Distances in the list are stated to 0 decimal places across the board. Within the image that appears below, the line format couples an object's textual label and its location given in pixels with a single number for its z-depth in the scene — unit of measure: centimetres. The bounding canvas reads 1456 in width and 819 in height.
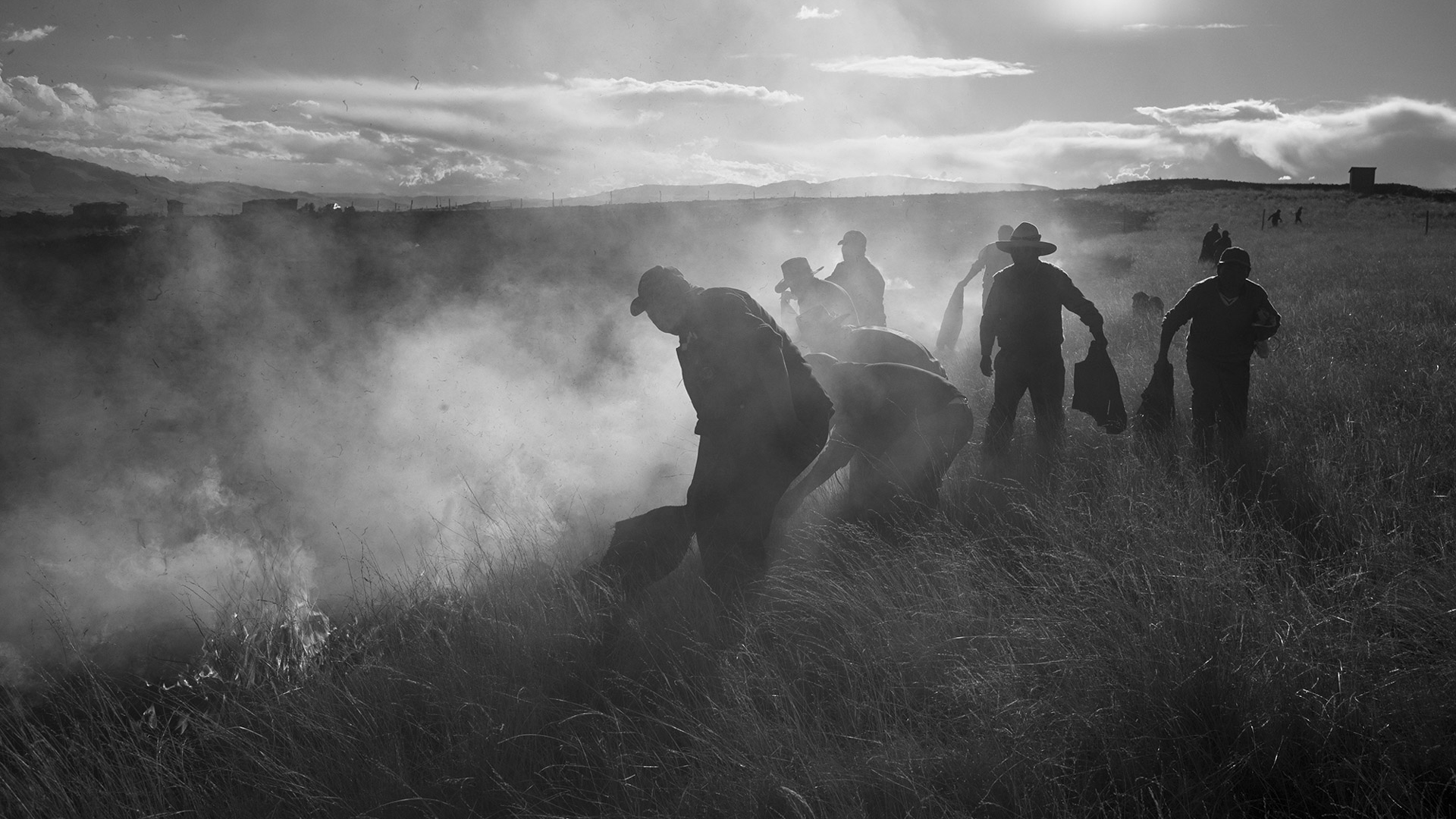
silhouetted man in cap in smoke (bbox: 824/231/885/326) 951
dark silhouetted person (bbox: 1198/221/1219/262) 2016
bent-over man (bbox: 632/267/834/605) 429
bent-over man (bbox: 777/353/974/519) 522
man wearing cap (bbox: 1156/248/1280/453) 599
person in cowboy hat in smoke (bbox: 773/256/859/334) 764
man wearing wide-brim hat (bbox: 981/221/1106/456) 641
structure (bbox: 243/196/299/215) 2606
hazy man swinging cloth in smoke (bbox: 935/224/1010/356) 998
